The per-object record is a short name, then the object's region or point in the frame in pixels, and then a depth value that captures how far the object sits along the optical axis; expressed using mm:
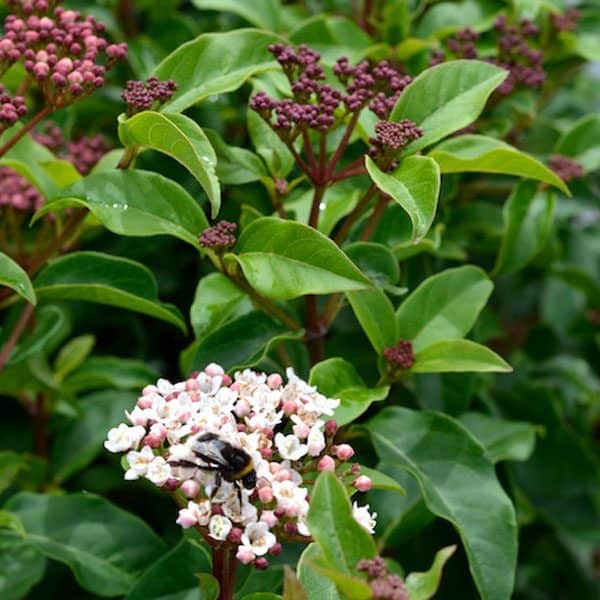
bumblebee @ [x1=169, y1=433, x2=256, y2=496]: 467
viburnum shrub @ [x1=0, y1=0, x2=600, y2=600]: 487
